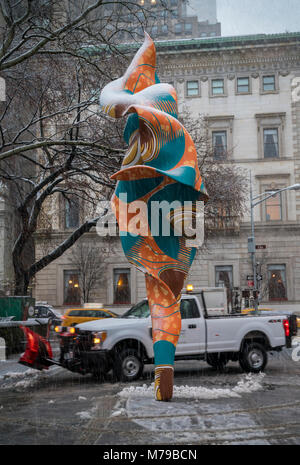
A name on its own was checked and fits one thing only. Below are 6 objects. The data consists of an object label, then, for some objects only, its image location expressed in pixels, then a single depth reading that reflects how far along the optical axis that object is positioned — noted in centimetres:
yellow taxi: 2528
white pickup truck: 1083
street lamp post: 2772
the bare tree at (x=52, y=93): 1222
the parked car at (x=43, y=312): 2770
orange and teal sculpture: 780
